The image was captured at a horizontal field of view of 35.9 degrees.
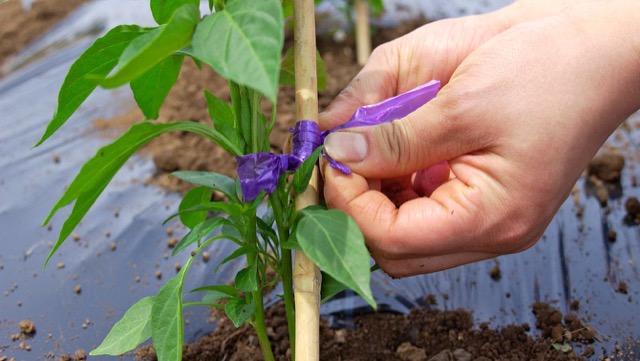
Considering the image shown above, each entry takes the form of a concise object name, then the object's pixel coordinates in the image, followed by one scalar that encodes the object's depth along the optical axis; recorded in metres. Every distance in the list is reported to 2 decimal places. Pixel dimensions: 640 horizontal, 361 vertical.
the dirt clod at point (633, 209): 0.44
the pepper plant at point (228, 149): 0.25
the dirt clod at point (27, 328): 0.39
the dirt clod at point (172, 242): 0.44
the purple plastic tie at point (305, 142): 0.31
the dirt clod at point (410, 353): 0.37
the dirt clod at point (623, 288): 0.40
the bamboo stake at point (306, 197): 0.30
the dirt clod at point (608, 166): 0.47
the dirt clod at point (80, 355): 0.37
